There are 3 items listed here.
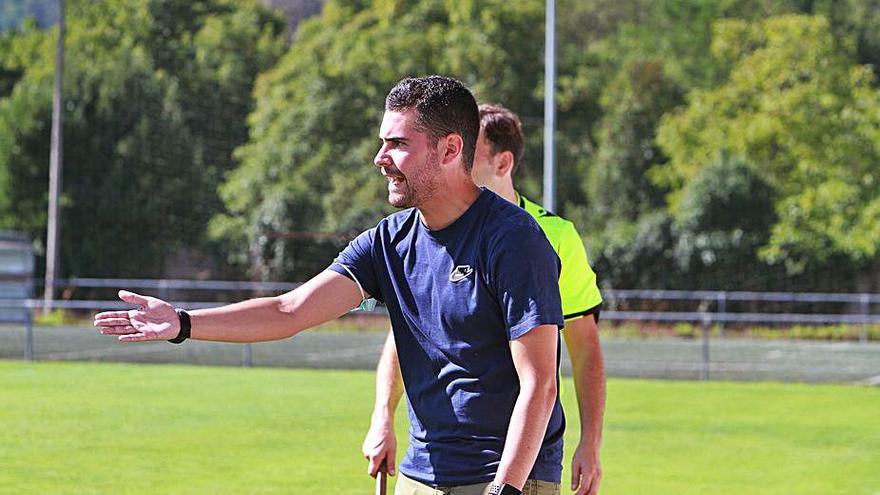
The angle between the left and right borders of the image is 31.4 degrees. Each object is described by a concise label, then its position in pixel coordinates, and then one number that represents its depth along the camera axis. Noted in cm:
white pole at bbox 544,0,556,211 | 2492
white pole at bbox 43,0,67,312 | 3922
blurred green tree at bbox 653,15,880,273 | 3941
